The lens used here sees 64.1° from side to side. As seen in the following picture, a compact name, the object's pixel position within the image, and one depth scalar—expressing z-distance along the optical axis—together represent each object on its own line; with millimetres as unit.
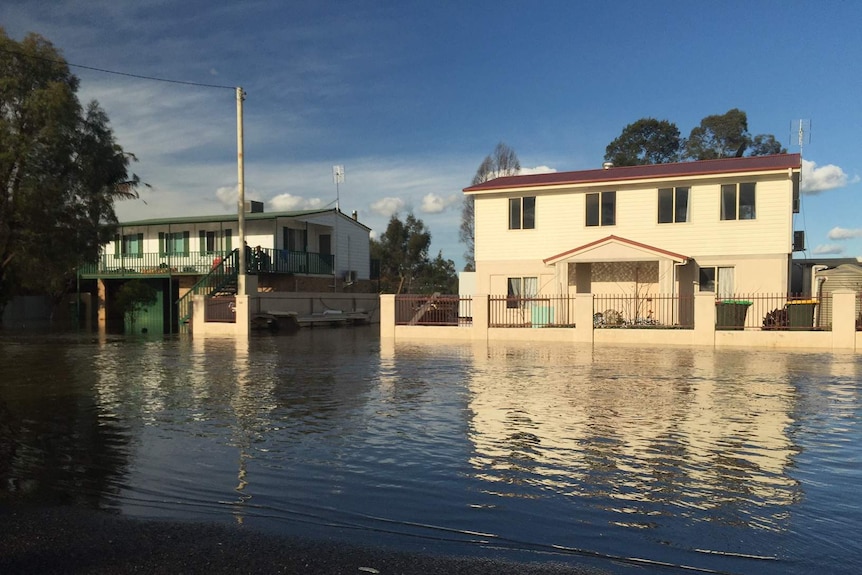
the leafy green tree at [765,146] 61375
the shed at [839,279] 24172
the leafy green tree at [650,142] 64812
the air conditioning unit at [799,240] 29798
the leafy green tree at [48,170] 23000
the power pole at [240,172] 29500
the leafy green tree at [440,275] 57625
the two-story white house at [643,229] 25812
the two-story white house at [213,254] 37312
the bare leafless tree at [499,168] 50625
